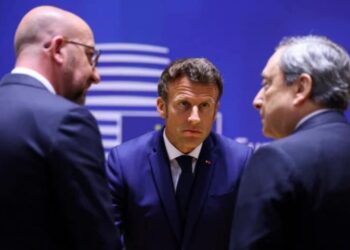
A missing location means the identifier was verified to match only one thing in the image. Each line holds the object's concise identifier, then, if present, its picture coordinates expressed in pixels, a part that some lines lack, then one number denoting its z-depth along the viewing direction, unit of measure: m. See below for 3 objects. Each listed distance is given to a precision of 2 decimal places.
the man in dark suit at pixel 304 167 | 4.29
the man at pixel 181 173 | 4.83
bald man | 4.29
